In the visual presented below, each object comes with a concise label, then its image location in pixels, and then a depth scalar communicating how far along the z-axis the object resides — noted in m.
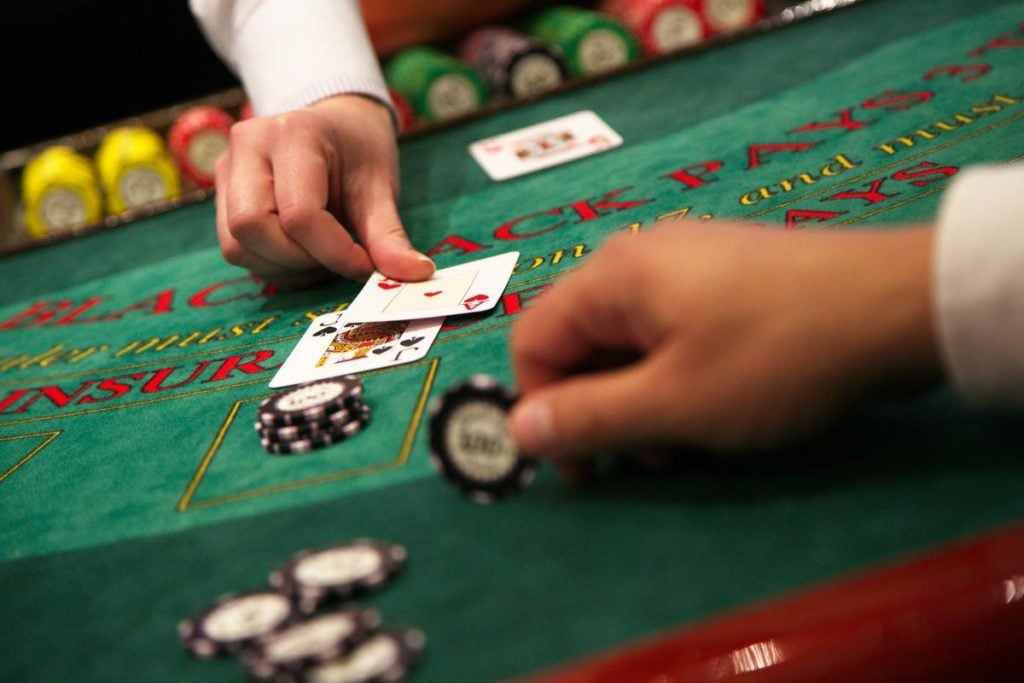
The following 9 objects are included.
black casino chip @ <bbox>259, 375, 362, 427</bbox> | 1.35
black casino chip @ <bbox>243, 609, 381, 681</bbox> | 0.90
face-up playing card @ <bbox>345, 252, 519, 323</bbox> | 1.63
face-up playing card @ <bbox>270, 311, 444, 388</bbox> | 1.54
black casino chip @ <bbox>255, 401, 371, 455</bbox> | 1.34
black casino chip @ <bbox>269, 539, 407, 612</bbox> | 0.98
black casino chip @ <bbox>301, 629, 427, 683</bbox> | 0.87
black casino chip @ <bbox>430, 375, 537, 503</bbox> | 1.08
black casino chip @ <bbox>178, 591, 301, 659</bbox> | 0.96
